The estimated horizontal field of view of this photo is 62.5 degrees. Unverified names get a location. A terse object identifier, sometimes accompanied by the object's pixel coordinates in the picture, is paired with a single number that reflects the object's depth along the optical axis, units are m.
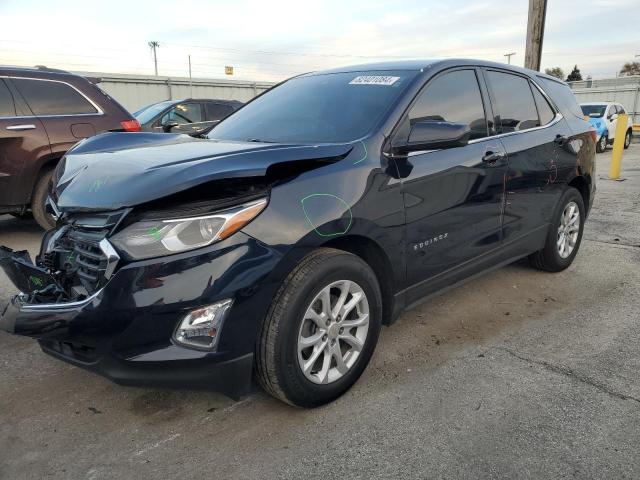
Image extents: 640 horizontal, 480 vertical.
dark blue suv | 2.19
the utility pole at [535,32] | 10.91
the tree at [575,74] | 65.88
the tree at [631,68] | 71.74
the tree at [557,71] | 65.82
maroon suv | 5.59
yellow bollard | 11.12
